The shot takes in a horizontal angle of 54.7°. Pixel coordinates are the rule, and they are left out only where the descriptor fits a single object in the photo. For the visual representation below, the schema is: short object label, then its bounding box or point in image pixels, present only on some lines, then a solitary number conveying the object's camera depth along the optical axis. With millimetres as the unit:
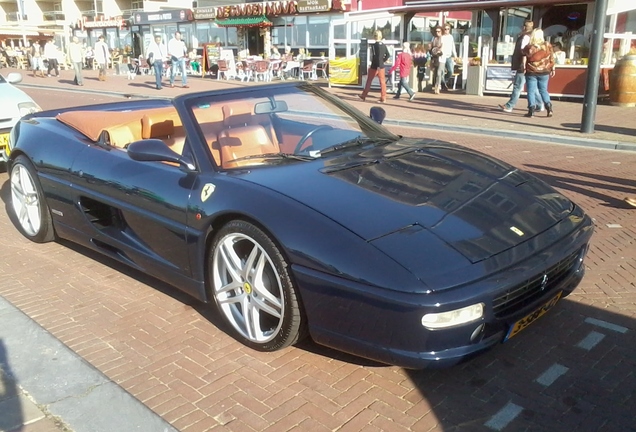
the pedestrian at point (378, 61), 16094
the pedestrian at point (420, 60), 18766
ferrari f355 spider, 2682
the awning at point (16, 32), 40469
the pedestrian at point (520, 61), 12953
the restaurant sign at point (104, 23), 40688
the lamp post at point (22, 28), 39750
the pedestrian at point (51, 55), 30000
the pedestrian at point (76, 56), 23797
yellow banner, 20812
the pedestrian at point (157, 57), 21609
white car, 7492
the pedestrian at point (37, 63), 31469
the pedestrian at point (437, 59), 17938
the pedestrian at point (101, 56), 26234
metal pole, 10242
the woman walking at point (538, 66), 12180
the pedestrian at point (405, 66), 16531
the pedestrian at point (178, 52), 21750
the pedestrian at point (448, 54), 17859
